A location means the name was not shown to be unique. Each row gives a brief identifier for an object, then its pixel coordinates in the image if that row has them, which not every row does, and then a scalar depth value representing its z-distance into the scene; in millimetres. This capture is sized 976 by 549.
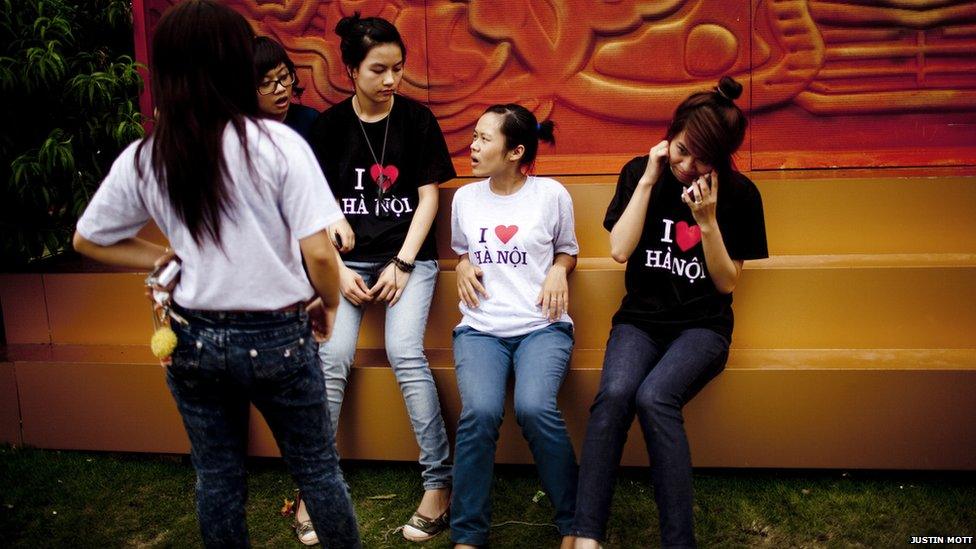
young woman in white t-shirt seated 2381
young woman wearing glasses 2865
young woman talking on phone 2225
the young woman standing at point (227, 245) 1610
